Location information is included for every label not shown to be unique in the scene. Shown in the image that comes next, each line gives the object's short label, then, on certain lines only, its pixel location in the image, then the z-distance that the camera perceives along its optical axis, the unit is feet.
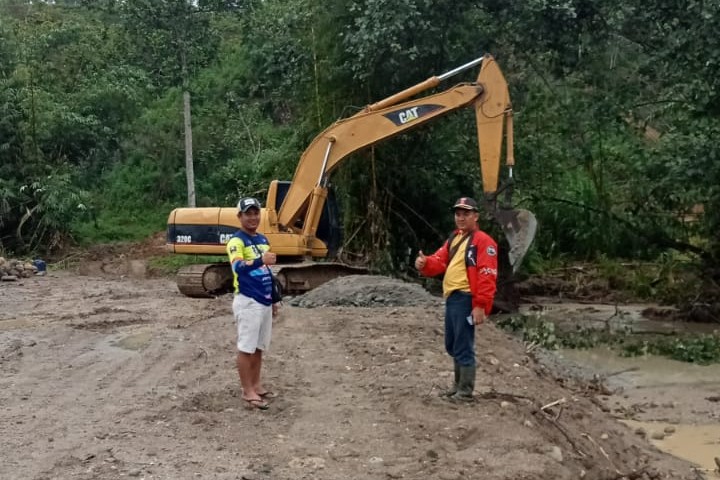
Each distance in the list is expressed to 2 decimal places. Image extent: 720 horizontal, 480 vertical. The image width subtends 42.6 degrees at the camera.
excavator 47.16
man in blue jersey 23.97
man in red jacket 23.89
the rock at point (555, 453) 21.06
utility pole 79.15
